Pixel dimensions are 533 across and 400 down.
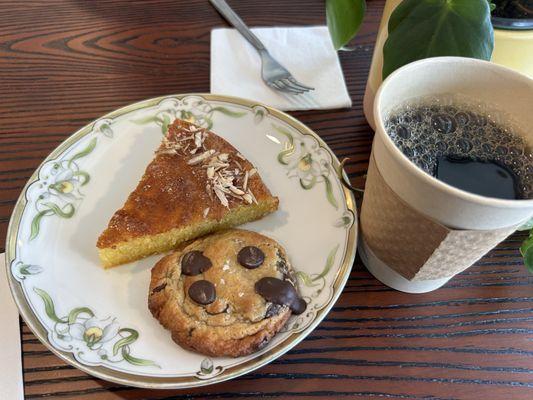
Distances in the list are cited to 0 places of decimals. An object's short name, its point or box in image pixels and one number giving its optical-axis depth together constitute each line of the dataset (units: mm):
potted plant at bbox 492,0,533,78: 255
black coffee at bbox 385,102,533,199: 222
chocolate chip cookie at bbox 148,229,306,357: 232
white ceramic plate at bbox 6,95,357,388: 233
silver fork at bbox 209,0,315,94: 369
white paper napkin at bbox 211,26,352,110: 368
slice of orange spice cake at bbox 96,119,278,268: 284
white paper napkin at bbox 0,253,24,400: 231
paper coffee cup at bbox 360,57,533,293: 190
